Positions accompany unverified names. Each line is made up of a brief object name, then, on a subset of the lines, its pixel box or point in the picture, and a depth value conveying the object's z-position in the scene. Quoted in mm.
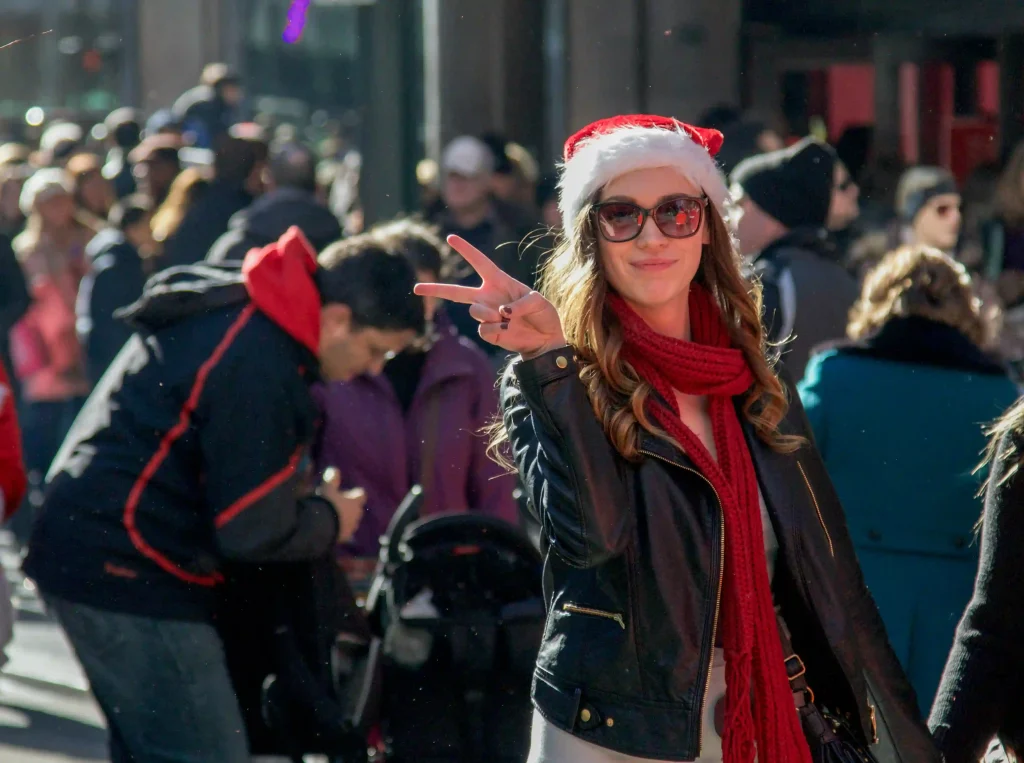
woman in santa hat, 5389
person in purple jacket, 10392
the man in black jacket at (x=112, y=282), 16793
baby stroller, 8798
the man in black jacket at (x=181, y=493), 7651
